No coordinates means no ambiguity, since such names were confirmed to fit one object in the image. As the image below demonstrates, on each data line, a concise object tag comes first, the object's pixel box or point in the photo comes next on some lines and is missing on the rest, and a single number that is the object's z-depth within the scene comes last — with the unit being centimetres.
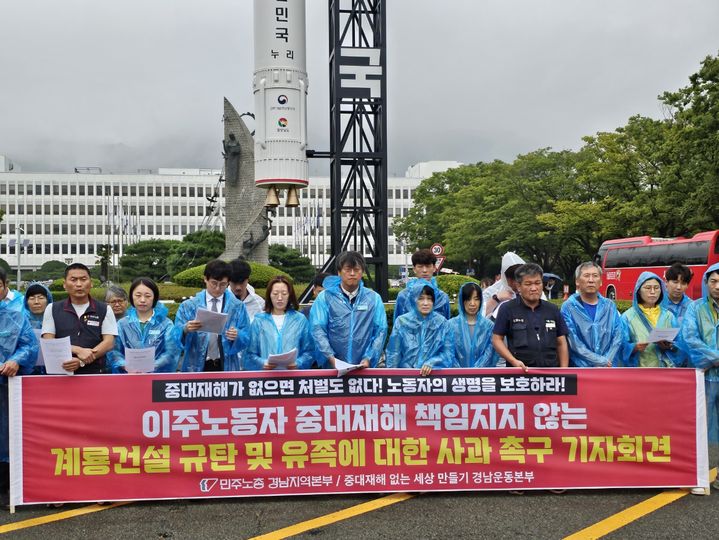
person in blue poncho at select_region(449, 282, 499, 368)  513
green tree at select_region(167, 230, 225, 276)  3173
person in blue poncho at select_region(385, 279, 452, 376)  483
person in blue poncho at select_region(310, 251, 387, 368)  489
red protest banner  430
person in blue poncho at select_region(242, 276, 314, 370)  496
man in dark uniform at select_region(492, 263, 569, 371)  458
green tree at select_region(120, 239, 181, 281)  4459
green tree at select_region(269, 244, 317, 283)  4262
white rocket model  1644
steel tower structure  1470
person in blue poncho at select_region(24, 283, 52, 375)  516
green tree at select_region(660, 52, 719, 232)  2038
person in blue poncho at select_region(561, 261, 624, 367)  494
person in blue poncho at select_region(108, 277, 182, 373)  498
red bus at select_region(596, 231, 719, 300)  2131
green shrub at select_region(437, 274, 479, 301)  2117
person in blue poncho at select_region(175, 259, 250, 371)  517
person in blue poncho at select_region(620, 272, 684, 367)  518
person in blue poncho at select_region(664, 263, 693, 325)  617
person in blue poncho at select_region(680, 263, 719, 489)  470
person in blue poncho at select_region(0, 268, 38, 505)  453
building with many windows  7531
